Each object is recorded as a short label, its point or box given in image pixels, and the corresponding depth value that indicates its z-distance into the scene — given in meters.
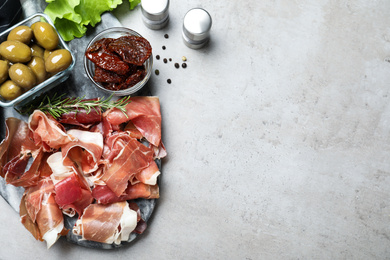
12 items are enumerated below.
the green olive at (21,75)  1.23
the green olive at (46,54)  1.30
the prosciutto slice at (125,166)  1.42
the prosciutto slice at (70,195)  1.38
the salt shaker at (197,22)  1.46
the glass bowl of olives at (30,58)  1.24
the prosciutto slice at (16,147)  1.40
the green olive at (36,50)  1.29
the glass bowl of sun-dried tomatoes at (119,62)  1.36
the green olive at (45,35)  1.26
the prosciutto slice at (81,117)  1.41
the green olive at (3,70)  1.23
